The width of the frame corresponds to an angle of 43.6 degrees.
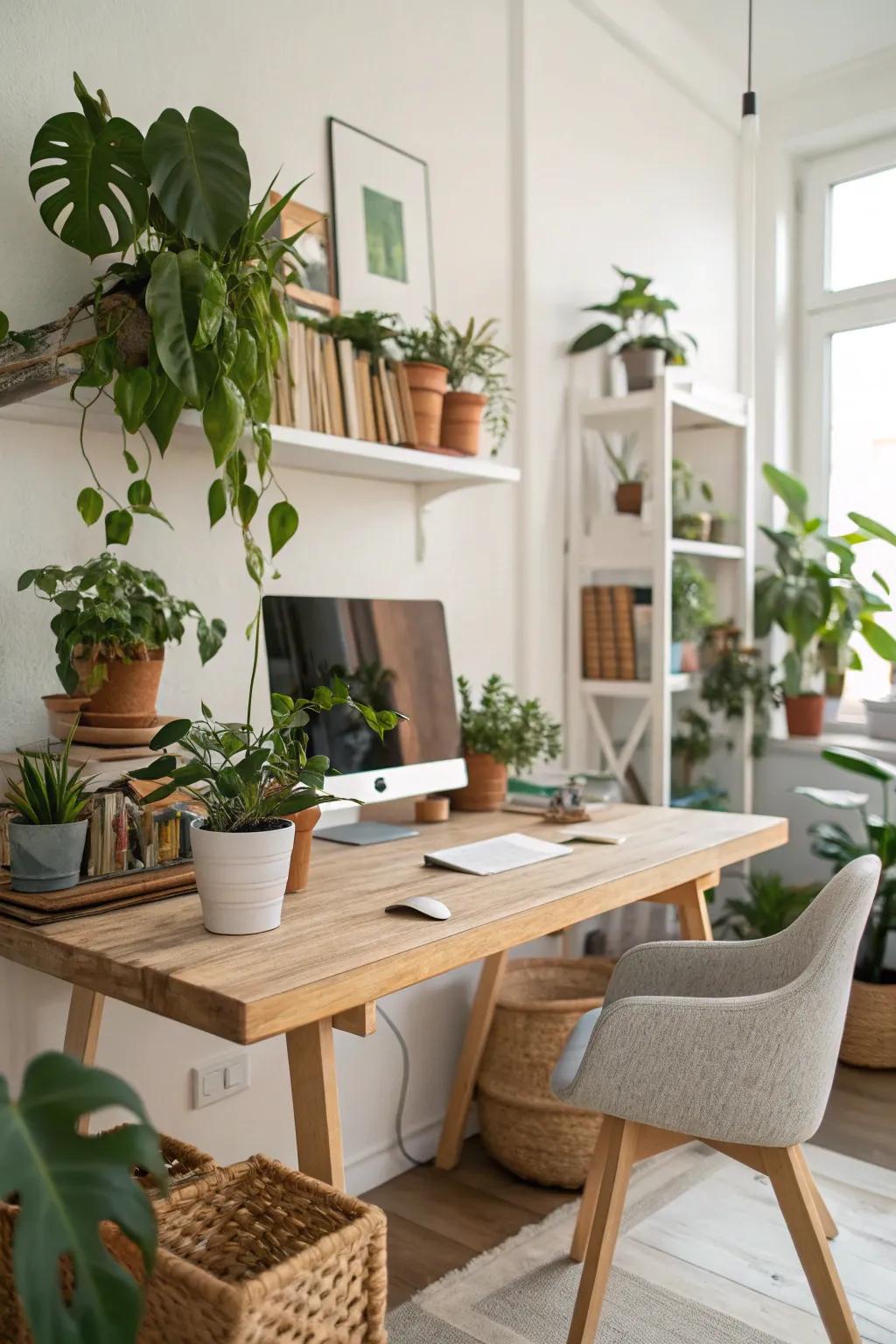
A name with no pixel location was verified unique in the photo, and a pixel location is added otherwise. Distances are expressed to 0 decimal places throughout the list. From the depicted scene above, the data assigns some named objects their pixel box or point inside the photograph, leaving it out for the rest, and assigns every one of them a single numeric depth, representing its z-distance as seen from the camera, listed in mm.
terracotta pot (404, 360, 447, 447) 2273
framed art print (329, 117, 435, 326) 2348
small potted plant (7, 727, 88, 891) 1539
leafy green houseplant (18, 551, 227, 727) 1683
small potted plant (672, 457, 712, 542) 3281
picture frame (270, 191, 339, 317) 2203
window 3801
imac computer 2020
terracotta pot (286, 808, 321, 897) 1710
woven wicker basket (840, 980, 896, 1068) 2965
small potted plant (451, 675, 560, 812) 2457
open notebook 1910
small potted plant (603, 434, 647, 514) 3113
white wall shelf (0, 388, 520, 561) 1764
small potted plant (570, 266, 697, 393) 2961
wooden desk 1298
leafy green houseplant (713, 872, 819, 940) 3230
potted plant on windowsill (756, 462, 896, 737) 3518
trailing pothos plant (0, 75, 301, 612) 1564
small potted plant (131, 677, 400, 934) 1466
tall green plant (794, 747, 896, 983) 3016
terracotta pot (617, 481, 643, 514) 3107
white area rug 1892
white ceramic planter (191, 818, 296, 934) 1456
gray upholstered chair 1600
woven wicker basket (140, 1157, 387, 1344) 1210
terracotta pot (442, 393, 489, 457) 2363
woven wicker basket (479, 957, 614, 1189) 2336
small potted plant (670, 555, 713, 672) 3184
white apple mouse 1581
